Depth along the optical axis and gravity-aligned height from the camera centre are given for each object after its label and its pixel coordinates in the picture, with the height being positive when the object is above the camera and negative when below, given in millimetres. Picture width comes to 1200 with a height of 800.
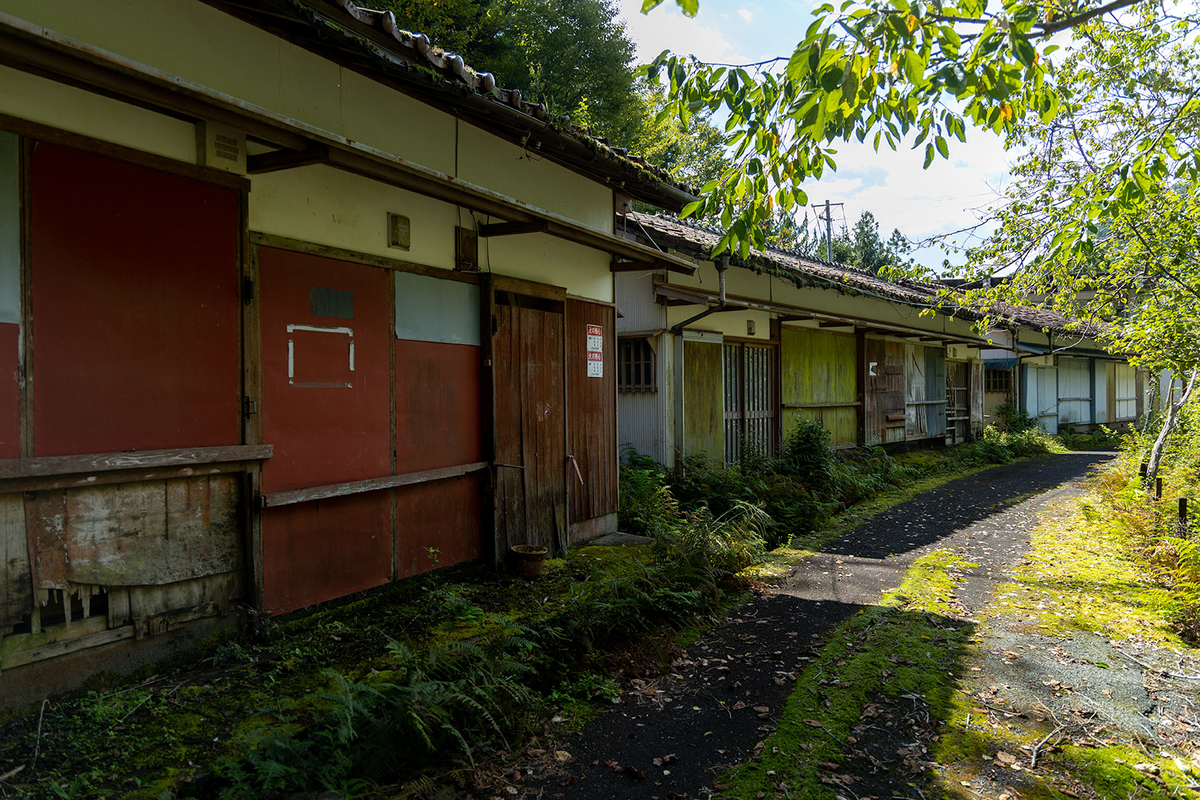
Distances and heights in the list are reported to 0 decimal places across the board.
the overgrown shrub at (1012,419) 19969 -921
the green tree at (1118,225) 6641 +1733
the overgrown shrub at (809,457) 10914 -1105
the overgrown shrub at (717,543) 6461 -1598
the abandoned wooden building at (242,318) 3277 +503
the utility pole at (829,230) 37512 +9212
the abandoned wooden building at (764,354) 9633 +664
